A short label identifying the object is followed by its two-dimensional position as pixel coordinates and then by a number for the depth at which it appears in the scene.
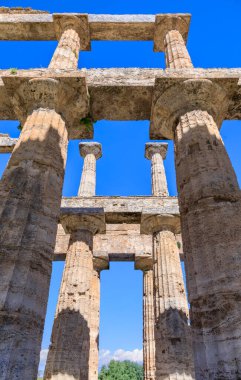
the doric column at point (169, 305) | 11.01
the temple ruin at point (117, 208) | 4.86
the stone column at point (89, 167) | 19.38
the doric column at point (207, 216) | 4.61
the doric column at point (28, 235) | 4.56
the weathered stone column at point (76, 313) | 11.38
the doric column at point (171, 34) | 10.90
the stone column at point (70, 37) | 10.47
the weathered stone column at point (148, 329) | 15.34
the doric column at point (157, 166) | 19.28
